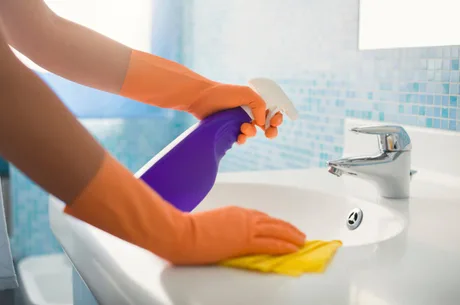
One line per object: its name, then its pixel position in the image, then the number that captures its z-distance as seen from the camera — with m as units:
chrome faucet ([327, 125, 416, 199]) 0.91
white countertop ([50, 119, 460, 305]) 0.50
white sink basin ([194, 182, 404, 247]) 0.85
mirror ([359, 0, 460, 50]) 1.02
